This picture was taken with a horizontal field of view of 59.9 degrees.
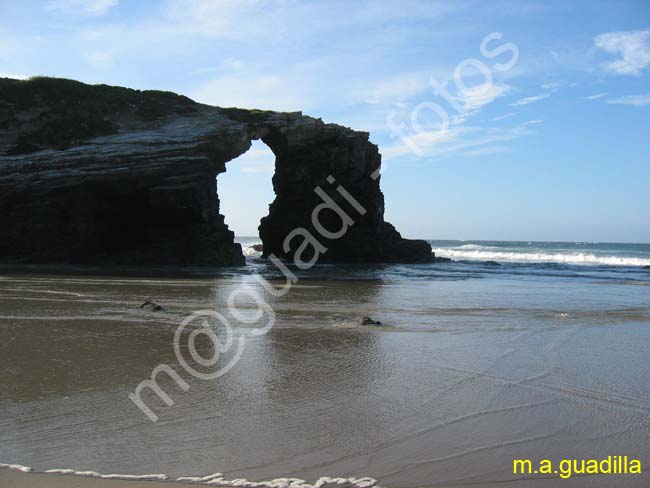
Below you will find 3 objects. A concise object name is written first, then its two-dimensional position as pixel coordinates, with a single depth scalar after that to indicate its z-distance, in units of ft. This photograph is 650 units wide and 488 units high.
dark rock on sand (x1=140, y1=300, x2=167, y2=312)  35.09
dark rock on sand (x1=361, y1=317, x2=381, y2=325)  30.89
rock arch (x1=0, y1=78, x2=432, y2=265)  87.10
